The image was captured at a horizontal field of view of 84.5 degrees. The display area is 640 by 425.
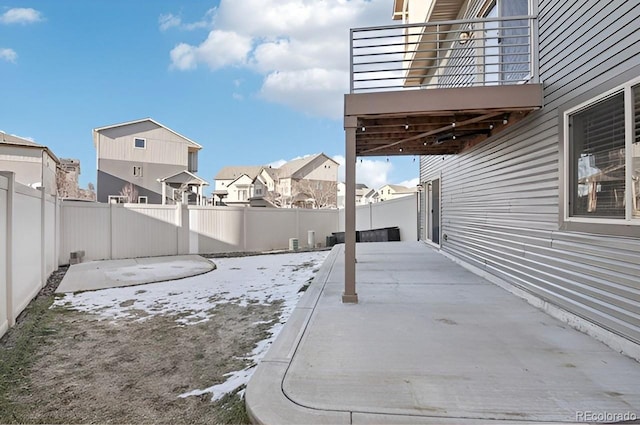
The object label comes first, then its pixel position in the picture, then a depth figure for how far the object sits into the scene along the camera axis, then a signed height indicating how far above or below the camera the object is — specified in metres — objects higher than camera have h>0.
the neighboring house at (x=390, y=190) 56.05 +3.55
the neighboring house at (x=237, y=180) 42.65 +4.04
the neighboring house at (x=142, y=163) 23.38 +3.38
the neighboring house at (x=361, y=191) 47.70 +3.27
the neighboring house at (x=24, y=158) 17.48 +2.71
